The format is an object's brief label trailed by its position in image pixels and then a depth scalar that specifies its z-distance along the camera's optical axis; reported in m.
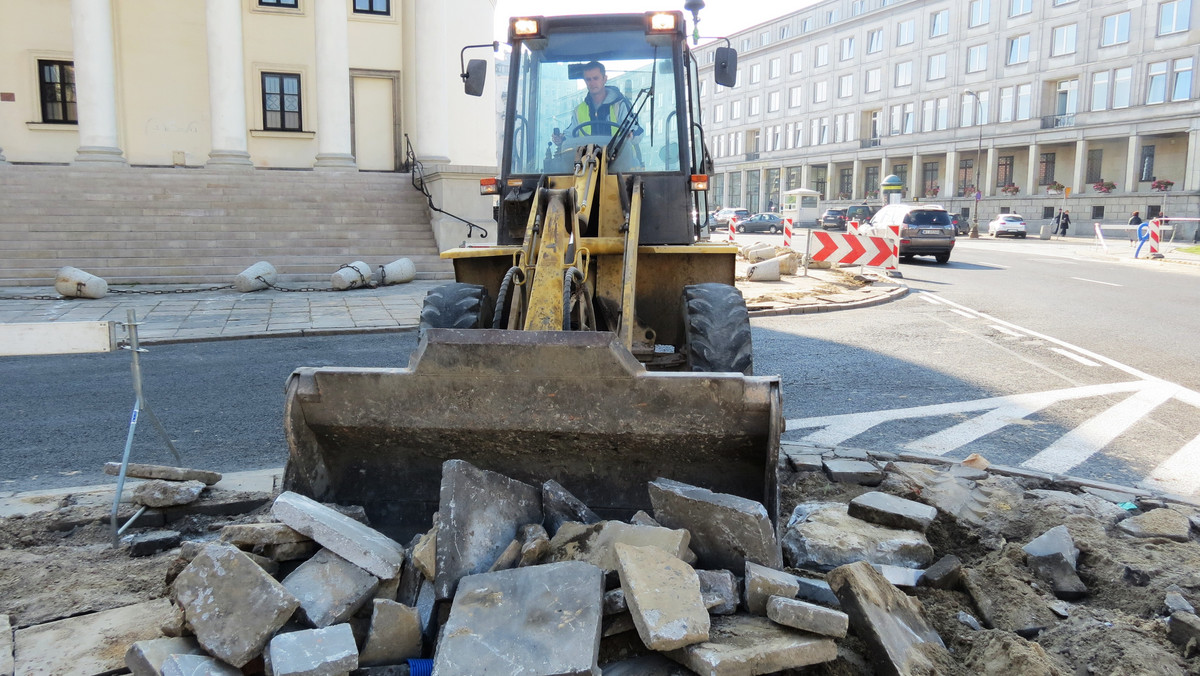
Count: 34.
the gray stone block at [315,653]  2.62
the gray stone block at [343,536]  3.17
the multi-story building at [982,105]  52.69
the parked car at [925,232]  25.22
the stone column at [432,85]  24.44
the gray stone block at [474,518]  3.18
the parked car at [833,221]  53.56
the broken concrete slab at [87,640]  3.04
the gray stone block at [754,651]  2.67
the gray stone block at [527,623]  2.65
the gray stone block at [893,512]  4.02
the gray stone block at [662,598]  2.72
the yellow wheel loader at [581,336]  3.72
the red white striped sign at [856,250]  18.59
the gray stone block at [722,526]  3.27
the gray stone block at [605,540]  3.13
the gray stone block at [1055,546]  3.71
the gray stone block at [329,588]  2.95
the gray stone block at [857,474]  5.00
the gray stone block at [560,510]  3.57
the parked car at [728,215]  55.79
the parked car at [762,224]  52.72
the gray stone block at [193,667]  2.67
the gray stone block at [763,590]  3.01
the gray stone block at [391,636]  2.88
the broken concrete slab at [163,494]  4.43
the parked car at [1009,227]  48.00
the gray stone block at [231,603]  2.77
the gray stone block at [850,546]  3.77
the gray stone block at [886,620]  2.84
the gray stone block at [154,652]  2.73
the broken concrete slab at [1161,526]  4.13
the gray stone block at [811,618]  2.81
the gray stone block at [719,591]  2.98
